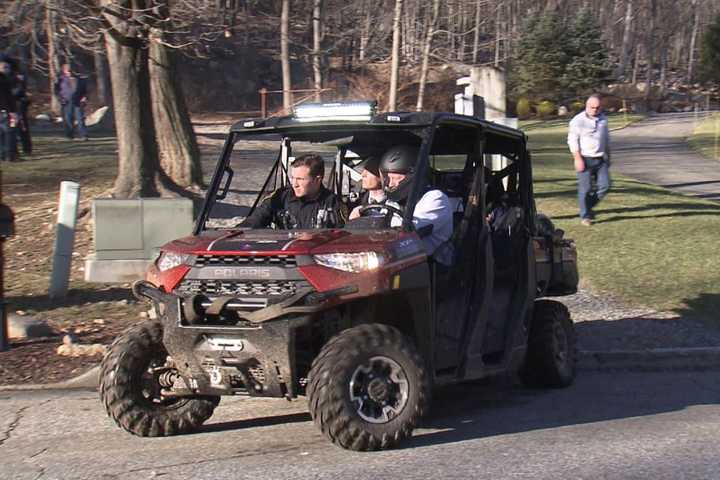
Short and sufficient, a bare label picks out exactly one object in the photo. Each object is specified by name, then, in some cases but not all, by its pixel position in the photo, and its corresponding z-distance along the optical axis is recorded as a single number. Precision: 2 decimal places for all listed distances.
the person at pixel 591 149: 15.02
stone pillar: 15.74
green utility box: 11.58
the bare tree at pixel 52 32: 13.34
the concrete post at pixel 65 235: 10.89
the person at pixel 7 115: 17.70
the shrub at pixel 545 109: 51.84
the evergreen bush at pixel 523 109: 51.78
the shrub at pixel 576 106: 52.08
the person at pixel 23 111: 18.30
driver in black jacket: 6.90
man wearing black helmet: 6.54
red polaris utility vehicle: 5.79
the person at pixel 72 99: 24.95
